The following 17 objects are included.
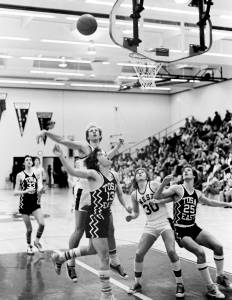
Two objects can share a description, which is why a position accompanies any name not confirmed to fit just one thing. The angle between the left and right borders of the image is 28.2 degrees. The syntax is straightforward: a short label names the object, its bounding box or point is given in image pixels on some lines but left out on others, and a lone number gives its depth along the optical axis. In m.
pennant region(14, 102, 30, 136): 28.25
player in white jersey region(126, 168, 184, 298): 5.75
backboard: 7.37
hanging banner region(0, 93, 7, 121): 27.73
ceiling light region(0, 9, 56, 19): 11.66
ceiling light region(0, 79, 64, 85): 26.39
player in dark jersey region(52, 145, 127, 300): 4.96
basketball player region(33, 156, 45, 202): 8.83
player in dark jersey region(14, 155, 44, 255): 8.40
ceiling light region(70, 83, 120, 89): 27.52
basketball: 8.92
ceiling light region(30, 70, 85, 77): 22.52
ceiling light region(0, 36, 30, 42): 14.13
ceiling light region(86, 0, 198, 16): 7.69
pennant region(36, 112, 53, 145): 28.35
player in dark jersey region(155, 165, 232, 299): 5.72
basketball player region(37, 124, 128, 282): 6.06
